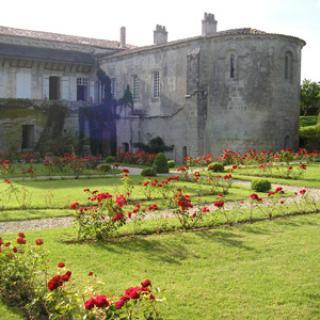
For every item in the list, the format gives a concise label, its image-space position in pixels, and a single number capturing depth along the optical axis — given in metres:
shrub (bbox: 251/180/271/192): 14.84
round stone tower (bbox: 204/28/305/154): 28.03
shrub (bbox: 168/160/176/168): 24.45
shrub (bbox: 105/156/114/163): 26.91
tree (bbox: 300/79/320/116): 44.66
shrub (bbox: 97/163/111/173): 21.27
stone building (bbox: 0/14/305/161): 28.16
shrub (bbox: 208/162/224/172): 20.51
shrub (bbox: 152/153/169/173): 21.19
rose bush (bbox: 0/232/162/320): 4.34
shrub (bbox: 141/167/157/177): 19.61
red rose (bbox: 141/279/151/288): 4.18
